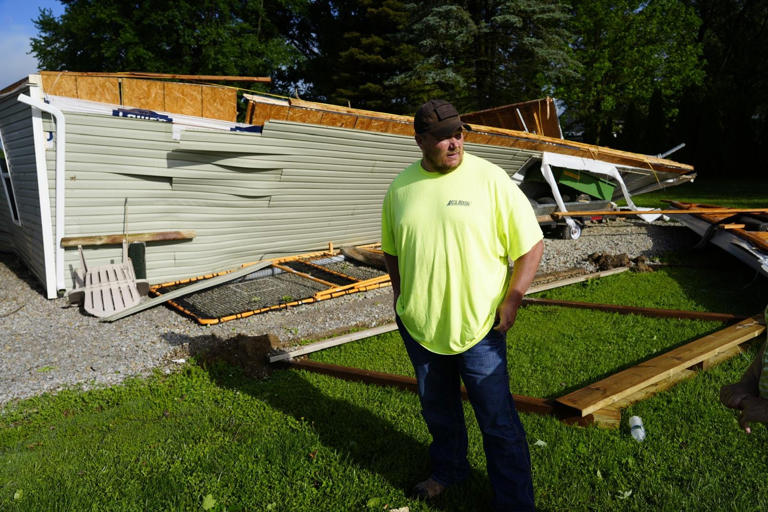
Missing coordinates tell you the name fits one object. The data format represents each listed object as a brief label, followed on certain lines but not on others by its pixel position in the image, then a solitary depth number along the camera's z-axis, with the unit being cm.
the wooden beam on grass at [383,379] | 370
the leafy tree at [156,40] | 2380
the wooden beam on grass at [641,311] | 581
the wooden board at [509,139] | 821
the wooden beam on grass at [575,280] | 754
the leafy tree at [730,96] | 2852
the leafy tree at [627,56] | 2716
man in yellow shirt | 240
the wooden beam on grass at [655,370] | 357
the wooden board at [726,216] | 738
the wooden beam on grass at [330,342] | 506
